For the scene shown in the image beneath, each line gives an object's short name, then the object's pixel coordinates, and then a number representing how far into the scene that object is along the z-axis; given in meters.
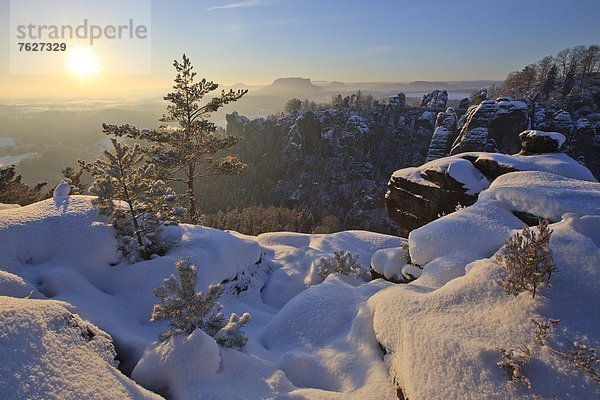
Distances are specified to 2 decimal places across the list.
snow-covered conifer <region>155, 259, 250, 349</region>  5.99
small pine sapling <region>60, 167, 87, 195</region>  20.15
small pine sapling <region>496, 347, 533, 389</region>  4.24
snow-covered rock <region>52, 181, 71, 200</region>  11.75
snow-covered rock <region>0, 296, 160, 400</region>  3.45
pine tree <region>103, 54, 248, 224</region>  17.94
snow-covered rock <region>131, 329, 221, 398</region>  5.28
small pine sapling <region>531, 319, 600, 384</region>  4.05
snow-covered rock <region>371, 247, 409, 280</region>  11.91
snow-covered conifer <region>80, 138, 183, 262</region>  9.70
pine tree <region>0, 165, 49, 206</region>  18.75
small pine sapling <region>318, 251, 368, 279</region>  14.08
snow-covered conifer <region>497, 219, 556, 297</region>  5.35
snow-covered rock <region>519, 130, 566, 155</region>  16.73
